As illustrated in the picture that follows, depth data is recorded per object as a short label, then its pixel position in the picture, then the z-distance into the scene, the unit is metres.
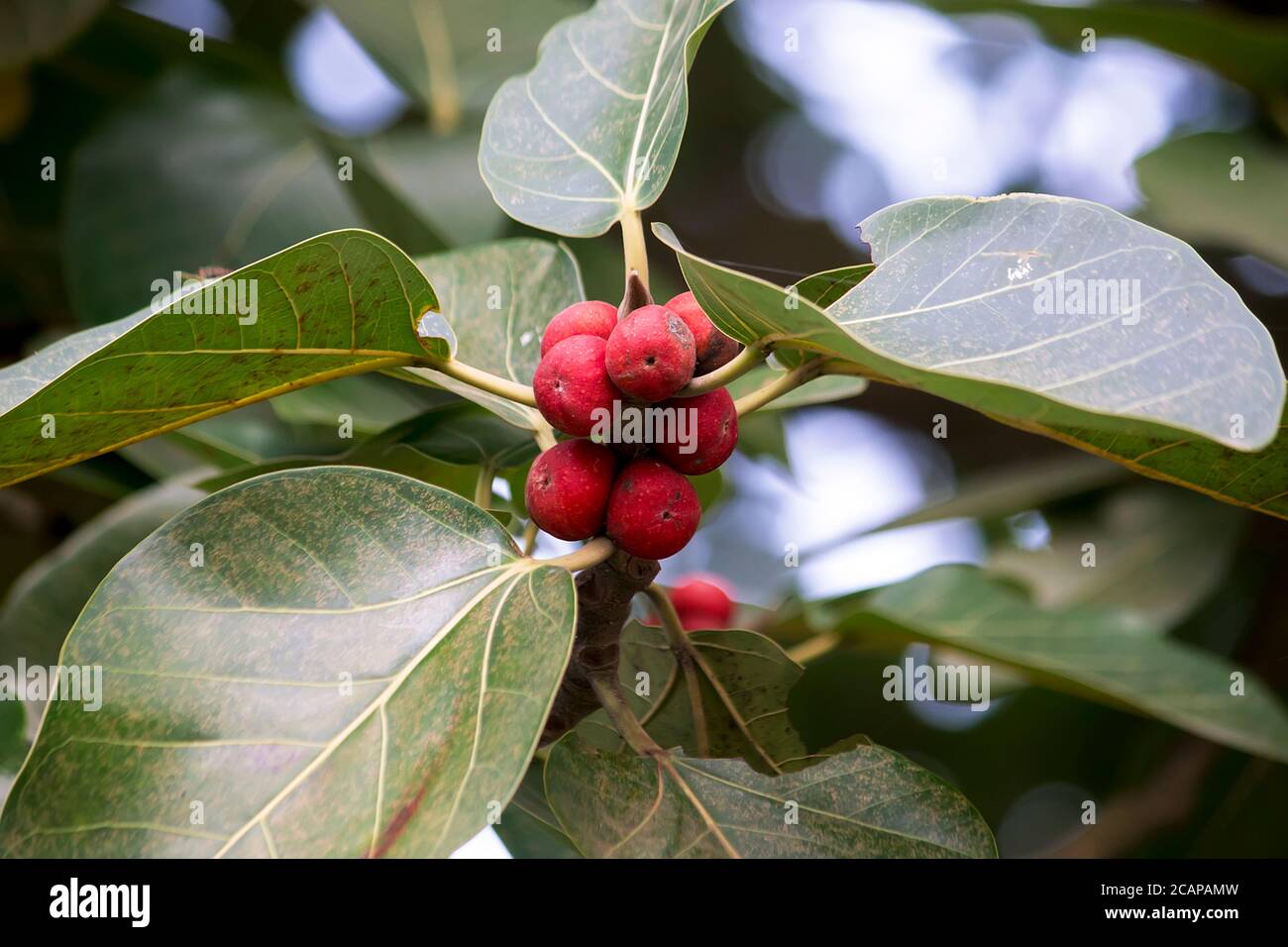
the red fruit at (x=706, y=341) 0.26
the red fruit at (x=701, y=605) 0.45
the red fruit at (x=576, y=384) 0.24
